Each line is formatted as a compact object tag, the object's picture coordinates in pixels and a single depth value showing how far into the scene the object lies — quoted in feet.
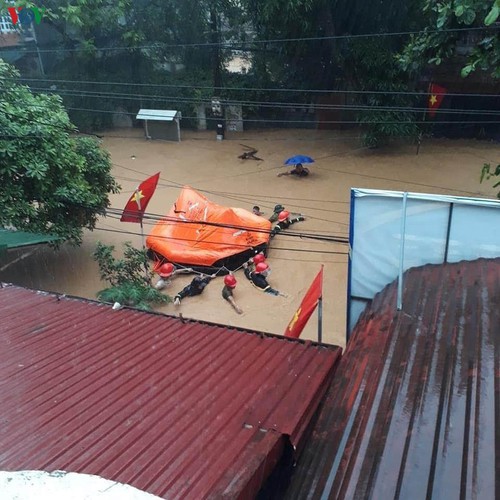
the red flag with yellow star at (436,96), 58.03
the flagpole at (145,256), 34.45
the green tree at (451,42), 14.90
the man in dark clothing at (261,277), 34.19
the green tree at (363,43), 55.42
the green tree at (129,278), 30.66
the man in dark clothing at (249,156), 60.64
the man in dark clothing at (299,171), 53.78
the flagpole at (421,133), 58.18
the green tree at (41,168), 29.14
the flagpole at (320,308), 18.10
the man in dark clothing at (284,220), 42.45
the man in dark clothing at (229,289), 33.06
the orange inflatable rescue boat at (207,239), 37.58
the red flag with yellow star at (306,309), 18.15
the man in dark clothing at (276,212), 43.34
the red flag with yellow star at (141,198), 34.30
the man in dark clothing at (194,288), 33.78
